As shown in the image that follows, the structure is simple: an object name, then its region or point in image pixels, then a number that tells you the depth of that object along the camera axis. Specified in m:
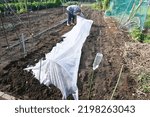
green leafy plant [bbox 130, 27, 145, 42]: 4.16
